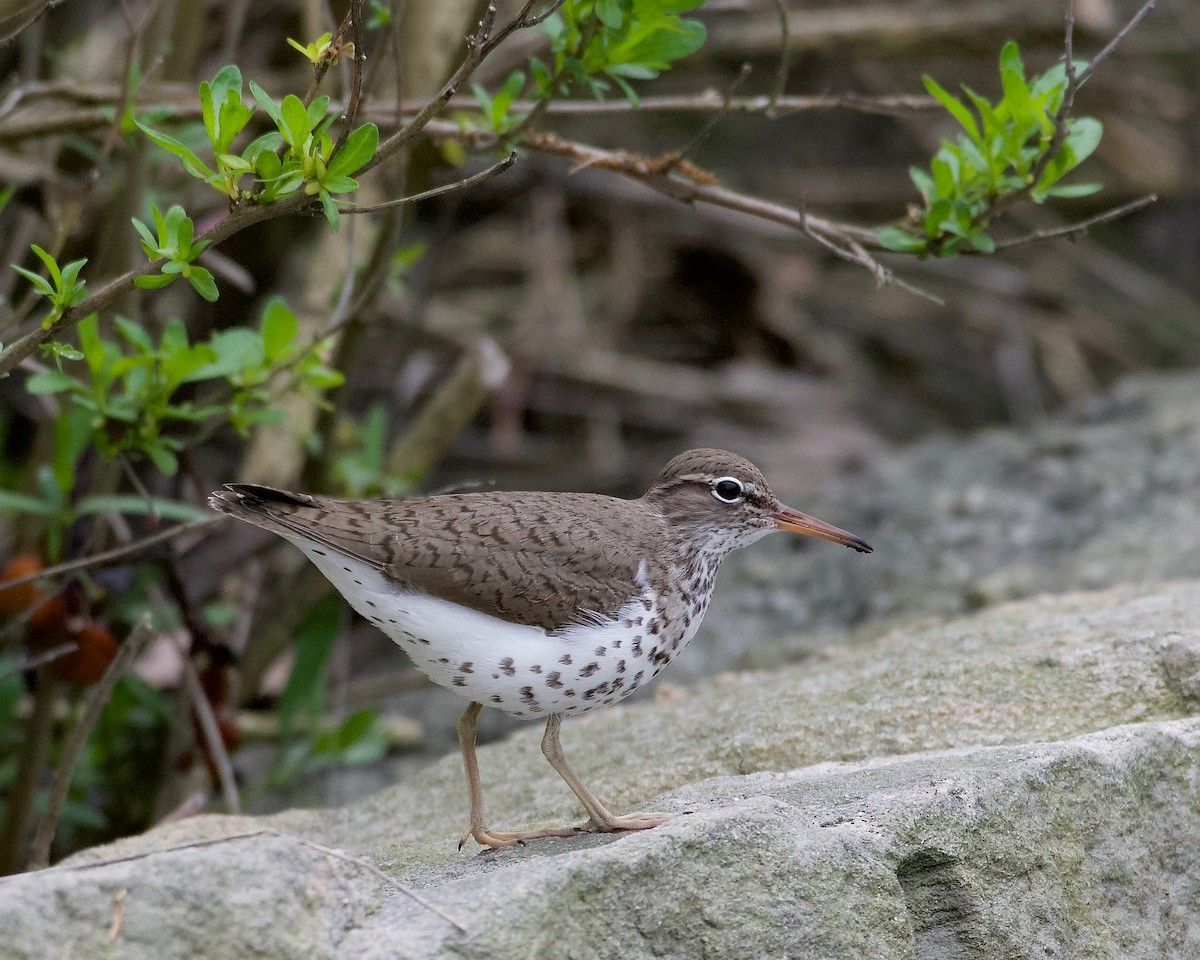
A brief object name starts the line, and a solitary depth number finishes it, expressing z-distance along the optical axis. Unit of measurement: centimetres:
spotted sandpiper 812
